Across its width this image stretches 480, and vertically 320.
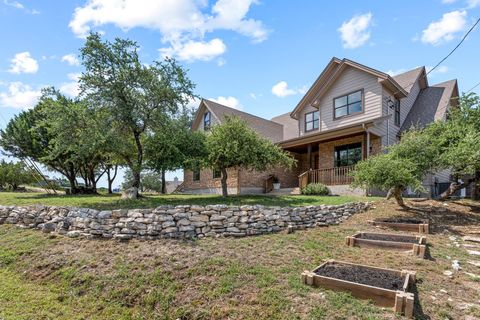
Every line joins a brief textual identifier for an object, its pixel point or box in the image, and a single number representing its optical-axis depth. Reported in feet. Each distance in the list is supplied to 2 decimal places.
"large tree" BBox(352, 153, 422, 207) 28.76
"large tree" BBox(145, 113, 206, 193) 36.27
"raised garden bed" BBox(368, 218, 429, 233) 25.24
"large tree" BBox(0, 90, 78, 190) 55.99
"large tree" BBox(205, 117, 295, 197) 38.34
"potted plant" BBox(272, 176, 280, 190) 59.00
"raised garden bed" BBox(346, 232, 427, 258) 19.47
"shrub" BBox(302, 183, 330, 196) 45.93
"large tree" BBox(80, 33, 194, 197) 32.78
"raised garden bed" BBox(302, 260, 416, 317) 12.42
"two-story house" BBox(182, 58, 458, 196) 48.16
